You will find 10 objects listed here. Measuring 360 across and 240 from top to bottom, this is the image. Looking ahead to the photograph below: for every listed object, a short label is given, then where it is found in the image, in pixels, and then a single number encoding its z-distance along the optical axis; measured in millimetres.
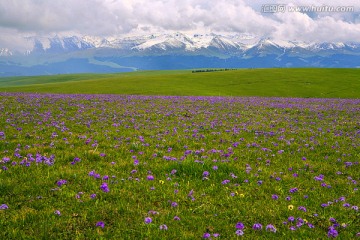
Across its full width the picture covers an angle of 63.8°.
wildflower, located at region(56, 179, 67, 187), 7859
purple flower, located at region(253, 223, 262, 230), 6223
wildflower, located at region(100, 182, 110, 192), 7686
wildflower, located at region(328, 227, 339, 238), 6012
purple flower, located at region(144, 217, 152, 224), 6246
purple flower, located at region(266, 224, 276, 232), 6122
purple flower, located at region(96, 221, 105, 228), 6039
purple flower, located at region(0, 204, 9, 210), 6449
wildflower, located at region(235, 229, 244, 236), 5888
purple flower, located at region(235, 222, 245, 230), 6181
